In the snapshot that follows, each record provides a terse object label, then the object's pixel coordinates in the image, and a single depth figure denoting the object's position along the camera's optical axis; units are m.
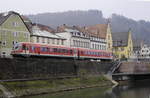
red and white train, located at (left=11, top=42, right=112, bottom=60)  51.84
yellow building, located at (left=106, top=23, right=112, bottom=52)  98.94
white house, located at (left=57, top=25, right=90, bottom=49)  79.56
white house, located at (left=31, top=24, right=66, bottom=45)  69.00
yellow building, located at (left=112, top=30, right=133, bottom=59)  107.81
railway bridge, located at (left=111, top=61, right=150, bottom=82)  70.44
